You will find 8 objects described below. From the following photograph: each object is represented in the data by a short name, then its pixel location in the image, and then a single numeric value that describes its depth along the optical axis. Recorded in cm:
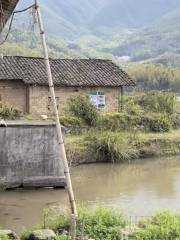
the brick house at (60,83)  3200
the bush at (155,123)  3161
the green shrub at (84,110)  3011
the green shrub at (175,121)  3350
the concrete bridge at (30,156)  1948
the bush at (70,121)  2898
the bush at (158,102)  3450
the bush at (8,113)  2855
